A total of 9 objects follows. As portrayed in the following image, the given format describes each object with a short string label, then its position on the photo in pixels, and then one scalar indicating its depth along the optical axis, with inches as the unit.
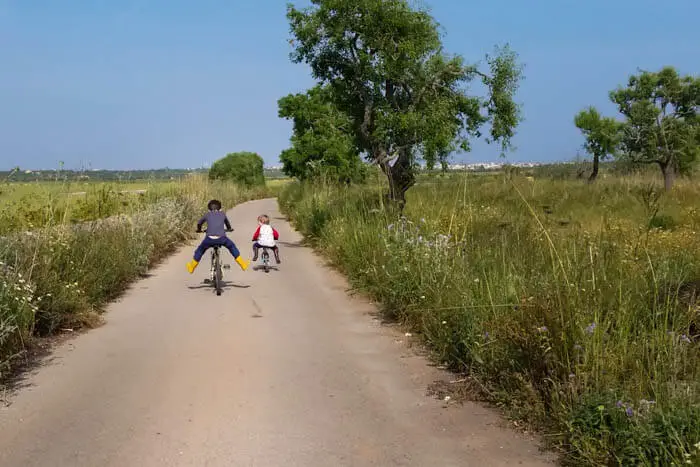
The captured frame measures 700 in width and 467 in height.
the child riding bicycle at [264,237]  532.1
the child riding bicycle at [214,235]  440.1
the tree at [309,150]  1581.3
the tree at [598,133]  1232.8
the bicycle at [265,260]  531.0
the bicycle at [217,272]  420.7
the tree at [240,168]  2753.4
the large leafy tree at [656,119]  1083.3
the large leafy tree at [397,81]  560.1
